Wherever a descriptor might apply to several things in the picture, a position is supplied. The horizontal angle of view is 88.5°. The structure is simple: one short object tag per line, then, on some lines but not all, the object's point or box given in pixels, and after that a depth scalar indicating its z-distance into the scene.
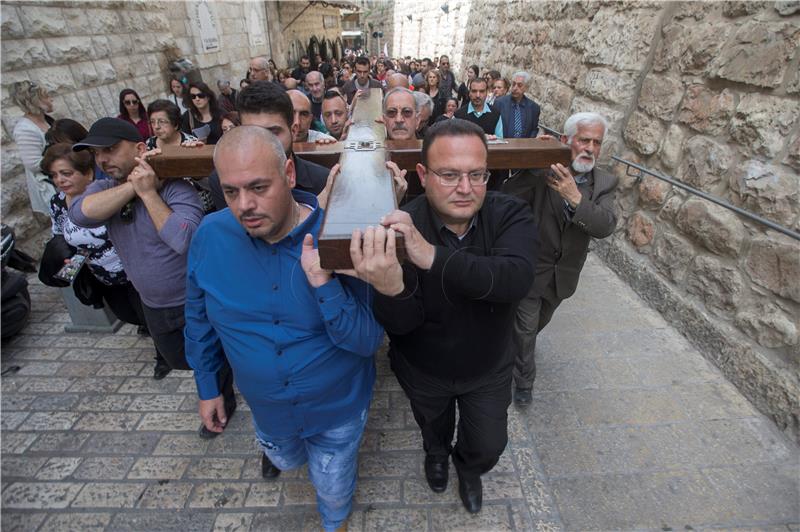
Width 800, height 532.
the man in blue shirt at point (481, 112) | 5.46
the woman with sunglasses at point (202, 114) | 5.23
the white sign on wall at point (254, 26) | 13.23
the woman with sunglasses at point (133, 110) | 5.38
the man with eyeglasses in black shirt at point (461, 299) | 1.48
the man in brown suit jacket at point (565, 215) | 2.49
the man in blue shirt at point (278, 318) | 1.48
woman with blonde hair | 4.29
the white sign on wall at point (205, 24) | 9.45
